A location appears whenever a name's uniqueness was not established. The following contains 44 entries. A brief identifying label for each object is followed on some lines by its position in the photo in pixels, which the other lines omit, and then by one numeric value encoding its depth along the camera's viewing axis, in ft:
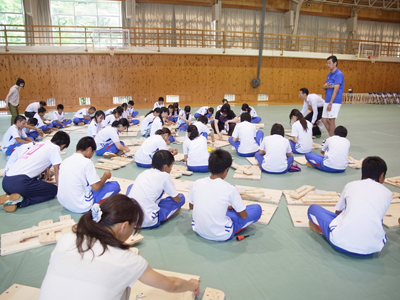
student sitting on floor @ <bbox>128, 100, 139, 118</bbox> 38.37
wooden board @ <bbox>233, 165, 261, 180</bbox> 19.45
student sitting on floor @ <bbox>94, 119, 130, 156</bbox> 23.47
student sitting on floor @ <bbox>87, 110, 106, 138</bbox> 27.77
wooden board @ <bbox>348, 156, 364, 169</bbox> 21.52
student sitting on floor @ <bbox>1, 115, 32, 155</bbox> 23.71
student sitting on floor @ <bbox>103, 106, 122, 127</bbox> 30.16
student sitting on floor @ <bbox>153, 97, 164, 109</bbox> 38.93
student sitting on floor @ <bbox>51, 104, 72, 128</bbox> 35.47
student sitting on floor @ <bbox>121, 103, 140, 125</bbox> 37.73
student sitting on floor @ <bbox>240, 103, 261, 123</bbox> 35.60
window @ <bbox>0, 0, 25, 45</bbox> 57.88
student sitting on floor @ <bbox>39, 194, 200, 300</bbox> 5.30
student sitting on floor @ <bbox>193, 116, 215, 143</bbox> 25.17
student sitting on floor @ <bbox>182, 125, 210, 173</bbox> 20.03
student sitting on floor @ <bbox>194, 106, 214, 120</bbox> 35.67
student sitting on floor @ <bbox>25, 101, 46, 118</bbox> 35.59
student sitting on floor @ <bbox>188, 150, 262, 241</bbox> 11.08
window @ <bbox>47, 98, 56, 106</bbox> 55.42
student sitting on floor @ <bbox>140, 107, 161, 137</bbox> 31.17
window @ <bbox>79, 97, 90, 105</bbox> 56.85
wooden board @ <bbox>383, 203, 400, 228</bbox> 13.17
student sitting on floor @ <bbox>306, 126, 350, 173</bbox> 19.85
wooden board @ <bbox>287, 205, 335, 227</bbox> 13.39
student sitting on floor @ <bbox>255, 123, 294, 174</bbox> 19.58
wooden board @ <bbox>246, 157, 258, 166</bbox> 22.44
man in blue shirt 26.14
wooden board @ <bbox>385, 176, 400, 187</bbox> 17.97
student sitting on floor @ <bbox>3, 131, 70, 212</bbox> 14.65
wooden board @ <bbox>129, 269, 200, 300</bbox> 8.64
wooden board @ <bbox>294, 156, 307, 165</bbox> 22.47
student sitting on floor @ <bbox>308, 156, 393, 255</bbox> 10.22
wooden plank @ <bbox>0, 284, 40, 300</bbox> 8.68
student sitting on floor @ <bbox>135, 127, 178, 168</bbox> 20.62
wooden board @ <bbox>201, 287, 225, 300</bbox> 8.76
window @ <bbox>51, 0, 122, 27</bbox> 60.95
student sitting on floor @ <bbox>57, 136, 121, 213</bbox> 13.50
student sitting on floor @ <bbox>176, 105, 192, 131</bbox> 34.16
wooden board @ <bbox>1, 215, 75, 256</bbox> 11.53
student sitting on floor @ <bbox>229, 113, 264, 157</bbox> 23.36
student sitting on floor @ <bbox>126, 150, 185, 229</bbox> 12.27
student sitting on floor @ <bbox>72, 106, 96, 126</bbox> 38.24
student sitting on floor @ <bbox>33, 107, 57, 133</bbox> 31.65
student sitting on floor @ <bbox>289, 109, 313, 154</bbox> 23.64
